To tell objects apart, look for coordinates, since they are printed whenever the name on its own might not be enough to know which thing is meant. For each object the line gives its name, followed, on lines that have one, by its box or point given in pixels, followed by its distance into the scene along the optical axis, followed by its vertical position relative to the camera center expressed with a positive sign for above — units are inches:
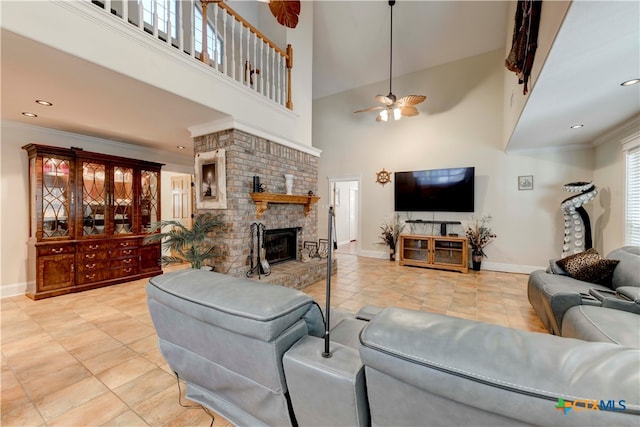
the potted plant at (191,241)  127.2 -17.0
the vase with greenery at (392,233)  230.8 -23.0
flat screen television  200.8 +14.9
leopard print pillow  92.7 -22.6
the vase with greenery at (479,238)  194.2 -22.8
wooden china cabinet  137.6 -7.9
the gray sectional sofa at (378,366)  21.8 -17.1
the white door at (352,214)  379.7 -9.3
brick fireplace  133.4 +14.1
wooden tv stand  193.6 -35.6
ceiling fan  155.4 +66.4
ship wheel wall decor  239.6 +29.7
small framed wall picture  185.8 +19.3
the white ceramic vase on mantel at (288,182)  163.3 +16.7
